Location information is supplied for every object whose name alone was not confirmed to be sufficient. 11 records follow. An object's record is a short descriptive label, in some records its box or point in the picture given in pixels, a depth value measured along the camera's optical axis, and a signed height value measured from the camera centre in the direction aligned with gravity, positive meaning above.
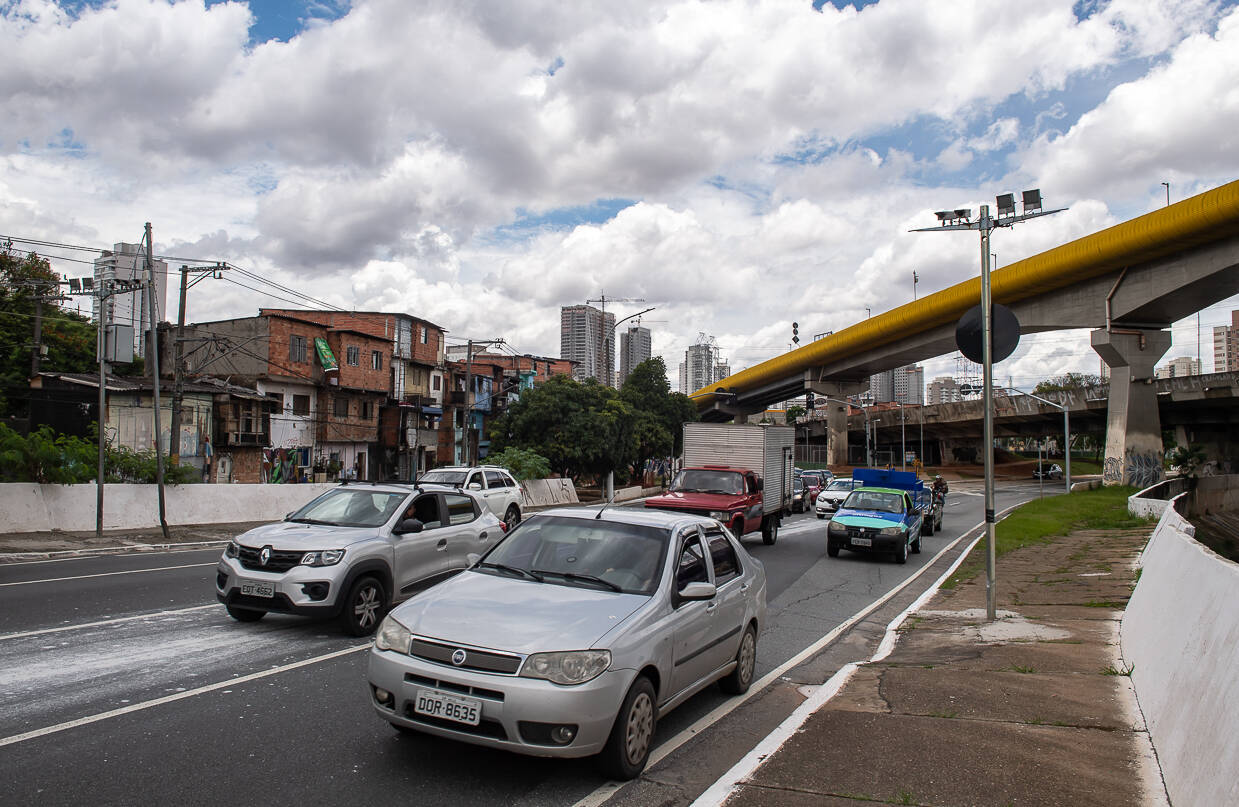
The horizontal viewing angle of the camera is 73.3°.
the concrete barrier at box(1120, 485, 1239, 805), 3.96 -1.48
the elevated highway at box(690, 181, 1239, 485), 29.72 +5.85
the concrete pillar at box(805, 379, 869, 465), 70.81 -0.07
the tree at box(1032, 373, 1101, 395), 113.50 +7.14
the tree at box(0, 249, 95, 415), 40.05 +5.42
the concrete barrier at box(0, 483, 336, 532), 18.56 -1.85
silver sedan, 4.52 -1.24
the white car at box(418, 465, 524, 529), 21.92 -1.43
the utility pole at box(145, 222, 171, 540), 19.01 +1.96
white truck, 17.39 -1.08
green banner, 49.28 +4.63
